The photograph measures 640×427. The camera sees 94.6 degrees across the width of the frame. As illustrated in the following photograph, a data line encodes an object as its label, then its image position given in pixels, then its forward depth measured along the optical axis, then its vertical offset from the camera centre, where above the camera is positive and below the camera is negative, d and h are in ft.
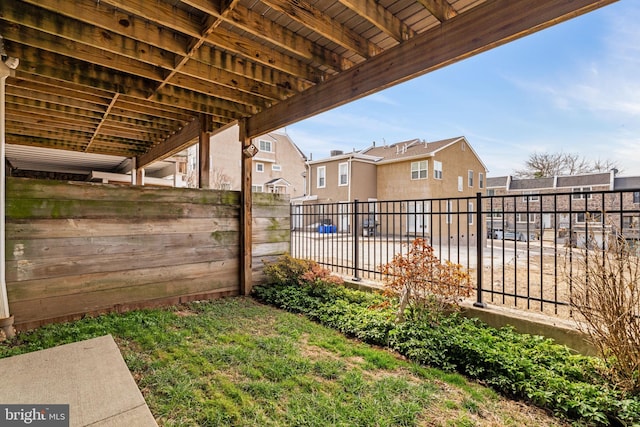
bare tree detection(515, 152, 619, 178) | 81.20 +12.41
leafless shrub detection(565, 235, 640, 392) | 6.73 -2.31
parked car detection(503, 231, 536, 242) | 62.40 -5.85
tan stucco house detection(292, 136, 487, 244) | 53.31 +6.86
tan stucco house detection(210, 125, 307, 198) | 67.41 +11.79
